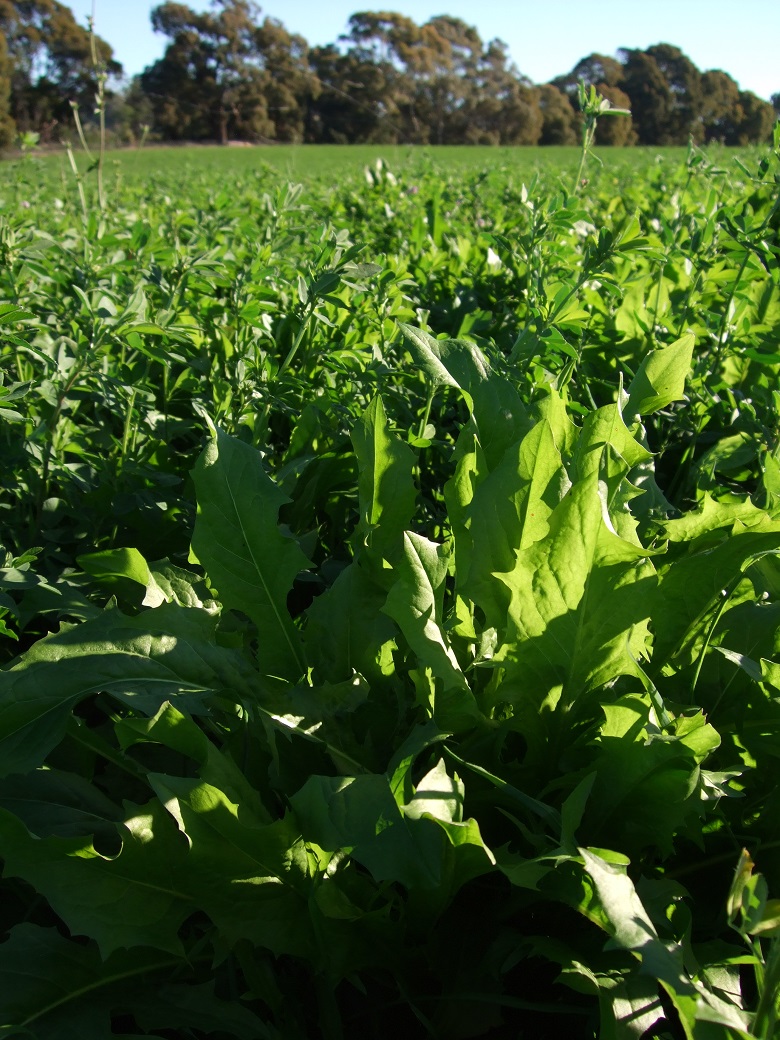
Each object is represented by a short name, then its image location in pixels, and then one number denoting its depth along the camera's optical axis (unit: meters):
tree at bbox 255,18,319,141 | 61.56
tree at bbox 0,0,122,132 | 34.03
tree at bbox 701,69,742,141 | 68.62
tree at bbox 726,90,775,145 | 66.88
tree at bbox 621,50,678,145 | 67.06
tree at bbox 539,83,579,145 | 64.00
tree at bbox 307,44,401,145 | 57.81
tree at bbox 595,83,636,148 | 52.58
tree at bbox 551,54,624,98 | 74.00
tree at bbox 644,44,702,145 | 65.59
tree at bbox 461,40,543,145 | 62.06
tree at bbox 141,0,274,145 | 57.25
